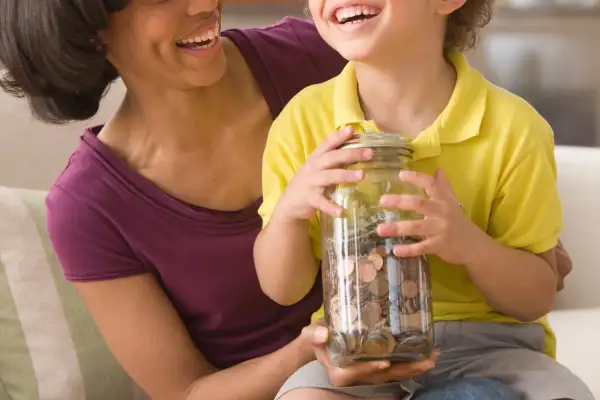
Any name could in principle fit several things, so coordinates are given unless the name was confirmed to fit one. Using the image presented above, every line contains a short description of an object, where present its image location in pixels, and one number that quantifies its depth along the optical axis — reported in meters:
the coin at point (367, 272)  1.56
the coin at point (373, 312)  1.56
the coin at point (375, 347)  1.57
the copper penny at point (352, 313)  1.57
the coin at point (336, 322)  1.59
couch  2.11
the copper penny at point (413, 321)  1.57
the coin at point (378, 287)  1.56
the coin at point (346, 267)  1.57
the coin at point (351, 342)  1.58
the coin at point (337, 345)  1.59
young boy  1.61
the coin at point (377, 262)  1.56
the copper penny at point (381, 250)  1.57
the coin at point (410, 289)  1.57
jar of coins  1.56
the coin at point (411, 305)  1.57
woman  1.88
